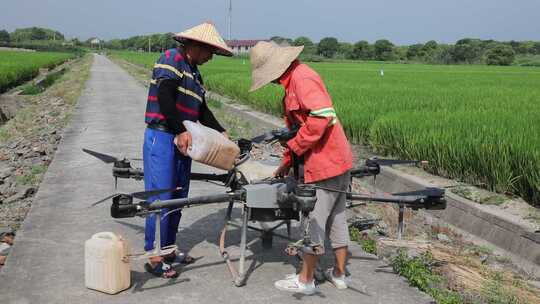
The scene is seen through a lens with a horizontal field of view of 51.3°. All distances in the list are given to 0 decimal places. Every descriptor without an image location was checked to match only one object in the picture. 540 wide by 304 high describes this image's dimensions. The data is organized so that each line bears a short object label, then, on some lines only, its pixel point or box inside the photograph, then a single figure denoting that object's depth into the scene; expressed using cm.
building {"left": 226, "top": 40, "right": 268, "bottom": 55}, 10266
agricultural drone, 306
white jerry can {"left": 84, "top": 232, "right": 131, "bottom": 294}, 328
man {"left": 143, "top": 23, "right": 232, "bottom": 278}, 344
